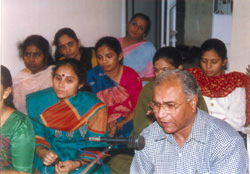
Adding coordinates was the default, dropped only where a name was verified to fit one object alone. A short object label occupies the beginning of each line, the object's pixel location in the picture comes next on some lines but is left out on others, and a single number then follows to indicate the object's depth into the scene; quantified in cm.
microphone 112
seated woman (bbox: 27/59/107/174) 183
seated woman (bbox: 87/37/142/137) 247
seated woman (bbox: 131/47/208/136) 209
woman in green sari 159
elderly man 124
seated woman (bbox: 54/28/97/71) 265
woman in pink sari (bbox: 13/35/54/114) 232
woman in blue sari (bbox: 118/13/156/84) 311
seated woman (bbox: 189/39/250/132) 226
